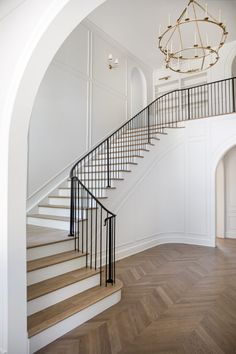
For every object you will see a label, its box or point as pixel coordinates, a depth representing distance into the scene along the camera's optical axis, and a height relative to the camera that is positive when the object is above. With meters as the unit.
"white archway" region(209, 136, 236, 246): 6.17 -0.15
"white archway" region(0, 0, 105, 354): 1.92 +0.40
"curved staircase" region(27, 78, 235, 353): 2.61 -1.08
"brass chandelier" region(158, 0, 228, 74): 6.93 +4.36
